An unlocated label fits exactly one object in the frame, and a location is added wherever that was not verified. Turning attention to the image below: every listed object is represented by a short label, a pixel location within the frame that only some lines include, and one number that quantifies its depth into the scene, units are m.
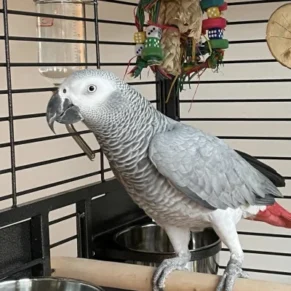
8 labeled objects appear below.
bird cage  1.28
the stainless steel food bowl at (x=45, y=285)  1.03
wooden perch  1.06
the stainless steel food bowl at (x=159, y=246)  1.24
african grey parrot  1.00
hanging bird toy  1.23
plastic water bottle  1.23
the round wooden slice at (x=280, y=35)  1.34
